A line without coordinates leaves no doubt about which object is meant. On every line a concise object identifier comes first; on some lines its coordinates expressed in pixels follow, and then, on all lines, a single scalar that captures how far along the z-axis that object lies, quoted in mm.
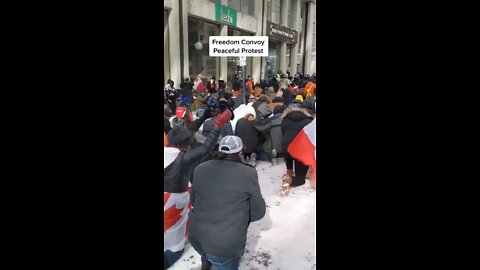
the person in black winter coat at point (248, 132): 5387
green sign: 16266
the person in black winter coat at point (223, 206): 2346
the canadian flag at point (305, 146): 4400
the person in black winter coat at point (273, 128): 5535
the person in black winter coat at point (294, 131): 4848
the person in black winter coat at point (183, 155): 2887
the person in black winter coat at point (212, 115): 4770
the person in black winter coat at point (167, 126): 3960
